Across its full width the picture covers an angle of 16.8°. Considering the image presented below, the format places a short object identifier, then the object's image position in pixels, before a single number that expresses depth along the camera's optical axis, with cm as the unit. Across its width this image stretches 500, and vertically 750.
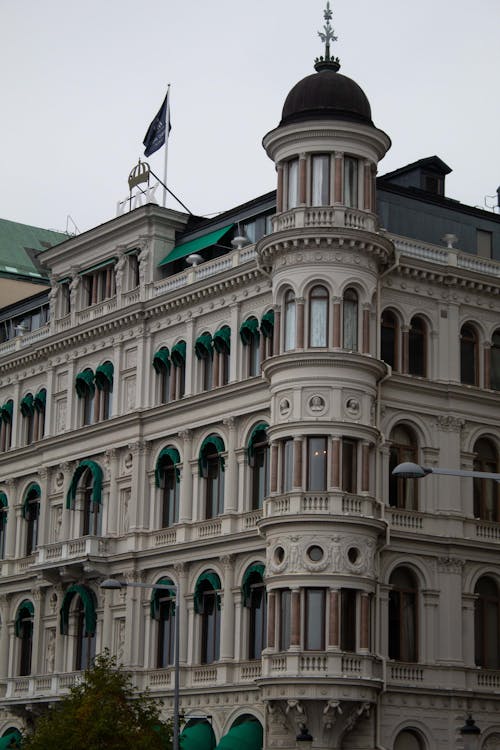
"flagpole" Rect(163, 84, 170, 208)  7581
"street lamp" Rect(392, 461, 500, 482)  3856
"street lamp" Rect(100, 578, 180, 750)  5666
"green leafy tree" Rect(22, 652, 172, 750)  5916
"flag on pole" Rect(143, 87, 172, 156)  7588
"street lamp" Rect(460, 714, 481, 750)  5459
